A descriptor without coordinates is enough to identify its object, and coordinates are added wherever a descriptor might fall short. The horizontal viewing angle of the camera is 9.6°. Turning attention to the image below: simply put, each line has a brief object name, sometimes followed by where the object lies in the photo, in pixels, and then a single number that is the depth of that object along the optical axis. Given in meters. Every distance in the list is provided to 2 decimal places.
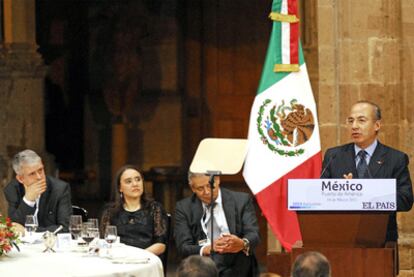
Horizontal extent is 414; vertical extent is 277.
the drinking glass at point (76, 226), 15.35
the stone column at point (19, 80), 24.44
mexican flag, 18.07
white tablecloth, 13.79
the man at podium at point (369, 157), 16.33
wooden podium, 15.11
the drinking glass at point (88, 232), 14.95
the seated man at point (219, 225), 16.61
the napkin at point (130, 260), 14.35
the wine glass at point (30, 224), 15.76
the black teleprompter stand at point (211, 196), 16.03
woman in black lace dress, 17.07
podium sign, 15.20
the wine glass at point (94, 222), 15.02
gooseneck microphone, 16.72
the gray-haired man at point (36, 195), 16.98
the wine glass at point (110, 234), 14.81
